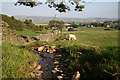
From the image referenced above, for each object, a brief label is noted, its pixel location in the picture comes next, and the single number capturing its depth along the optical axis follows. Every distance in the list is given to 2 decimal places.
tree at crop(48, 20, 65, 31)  50.25
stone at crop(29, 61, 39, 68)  4.38
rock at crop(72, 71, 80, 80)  3.15
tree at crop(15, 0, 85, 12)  10.63
